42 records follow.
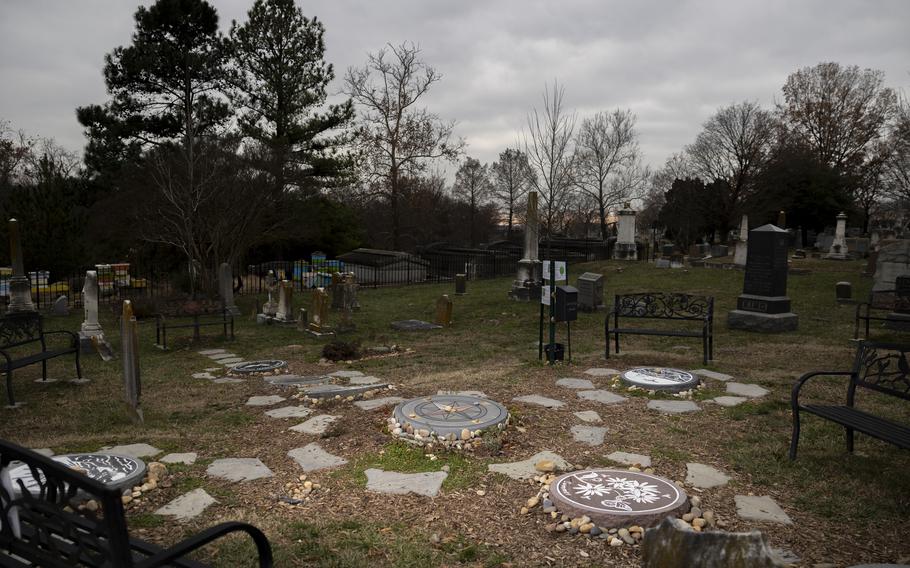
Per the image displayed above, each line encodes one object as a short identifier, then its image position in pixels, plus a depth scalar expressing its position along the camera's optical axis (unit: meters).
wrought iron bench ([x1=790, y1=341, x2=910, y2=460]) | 3.87
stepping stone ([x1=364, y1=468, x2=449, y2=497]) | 3.97
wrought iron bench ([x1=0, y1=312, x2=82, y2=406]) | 6.61
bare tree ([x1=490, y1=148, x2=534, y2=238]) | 40.00
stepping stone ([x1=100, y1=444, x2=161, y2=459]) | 4.65
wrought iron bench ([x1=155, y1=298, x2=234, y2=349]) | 10.23
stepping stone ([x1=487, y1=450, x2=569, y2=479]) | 4.19
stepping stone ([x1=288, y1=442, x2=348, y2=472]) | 4.45
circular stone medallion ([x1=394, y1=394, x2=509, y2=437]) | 4.90
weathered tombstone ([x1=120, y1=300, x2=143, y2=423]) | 5.46
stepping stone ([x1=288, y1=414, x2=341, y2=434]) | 5.32
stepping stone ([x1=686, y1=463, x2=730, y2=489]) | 4.01
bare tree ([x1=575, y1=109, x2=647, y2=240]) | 35.78
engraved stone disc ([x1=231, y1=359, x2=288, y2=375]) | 8.08
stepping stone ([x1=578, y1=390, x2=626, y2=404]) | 6.09
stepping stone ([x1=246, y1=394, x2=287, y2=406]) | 6.34
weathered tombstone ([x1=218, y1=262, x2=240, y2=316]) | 13.31
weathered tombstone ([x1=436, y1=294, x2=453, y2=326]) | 11.99
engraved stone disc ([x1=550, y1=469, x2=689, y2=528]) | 3.36
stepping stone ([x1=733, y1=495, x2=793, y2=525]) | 3.52
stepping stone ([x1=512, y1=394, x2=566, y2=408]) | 5.94
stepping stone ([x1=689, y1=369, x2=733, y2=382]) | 7.03
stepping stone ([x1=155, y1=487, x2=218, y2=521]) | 3.64
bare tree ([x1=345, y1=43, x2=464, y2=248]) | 26.11
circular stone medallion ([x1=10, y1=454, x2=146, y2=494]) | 3.90
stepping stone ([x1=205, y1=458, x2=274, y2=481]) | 4.28
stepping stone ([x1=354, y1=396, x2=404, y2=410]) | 6.01
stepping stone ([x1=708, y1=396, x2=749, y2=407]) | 5.99
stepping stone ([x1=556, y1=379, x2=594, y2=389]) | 6.68
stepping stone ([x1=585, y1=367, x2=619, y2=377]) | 7.25
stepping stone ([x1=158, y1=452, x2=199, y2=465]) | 4.55
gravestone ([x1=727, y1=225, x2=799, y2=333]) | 10.38
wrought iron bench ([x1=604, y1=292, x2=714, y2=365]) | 7.87
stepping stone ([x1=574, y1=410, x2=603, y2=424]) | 5.44
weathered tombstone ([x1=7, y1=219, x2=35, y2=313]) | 12.21
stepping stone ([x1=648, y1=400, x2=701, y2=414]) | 5.74
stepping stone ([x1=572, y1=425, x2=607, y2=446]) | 4.85
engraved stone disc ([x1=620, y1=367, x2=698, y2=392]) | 6.34
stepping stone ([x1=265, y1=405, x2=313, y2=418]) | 5.82
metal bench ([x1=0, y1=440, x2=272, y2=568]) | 1.83
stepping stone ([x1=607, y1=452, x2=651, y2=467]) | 4.35
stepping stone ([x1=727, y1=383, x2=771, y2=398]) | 6.37
